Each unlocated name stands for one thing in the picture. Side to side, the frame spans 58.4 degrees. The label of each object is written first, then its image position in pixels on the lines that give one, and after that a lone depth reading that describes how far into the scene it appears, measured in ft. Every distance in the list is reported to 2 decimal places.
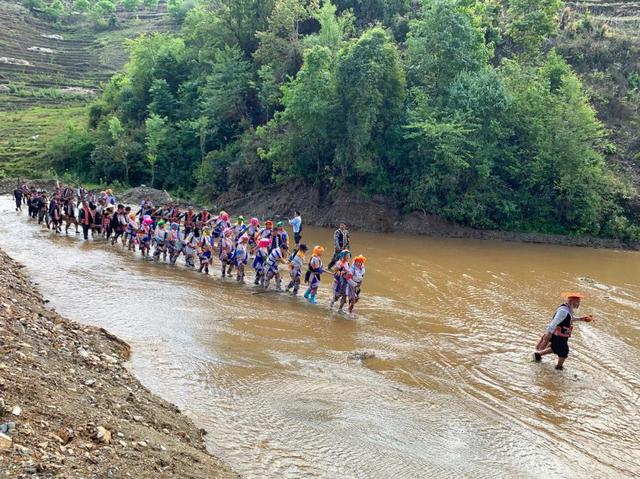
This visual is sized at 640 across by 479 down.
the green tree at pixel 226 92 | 115.55
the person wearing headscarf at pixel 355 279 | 42.38
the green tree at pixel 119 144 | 127.34
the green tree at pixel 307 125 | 94.32
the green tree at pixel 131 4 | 335.06
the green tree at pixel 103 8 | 308.26
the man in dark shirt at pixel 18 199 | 94.48
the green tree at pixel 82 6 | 323.37
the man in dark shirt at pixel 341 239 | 55.21
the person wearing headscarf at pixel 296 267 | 46.69
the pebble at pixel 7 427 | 15.61
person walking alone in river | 33.35
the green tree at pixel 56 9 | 293.43
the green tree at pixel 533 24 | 115.14
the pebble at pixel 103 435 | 17.58
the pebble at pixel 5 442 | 14.69
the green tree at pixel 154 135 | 121.60
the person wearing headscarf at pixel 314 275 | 44.81
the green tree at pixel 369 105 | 90.84
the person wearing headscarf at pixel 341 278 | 42.45
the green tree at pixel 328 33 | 107.86
